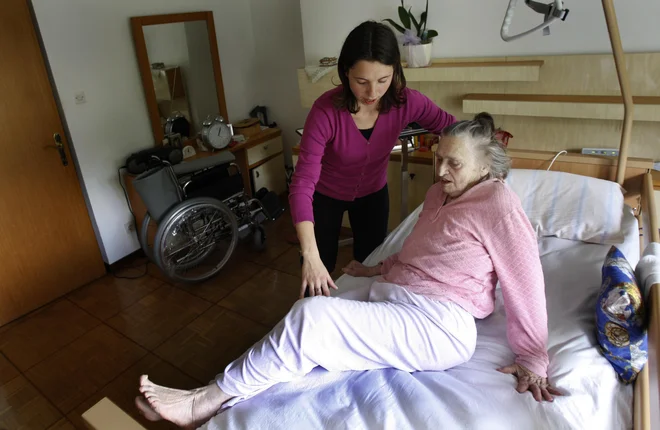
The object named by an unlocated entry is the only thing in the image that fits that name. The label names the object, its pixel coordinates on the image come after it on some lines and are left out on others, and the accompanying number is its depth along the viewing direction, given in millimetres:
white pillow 1815
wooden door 2383
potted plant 2467
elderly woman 1184
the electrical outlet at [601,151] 2277
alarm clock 3197
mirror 2975
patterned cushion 1196
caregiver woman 1362
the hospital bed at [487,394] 1083
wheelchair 2496
